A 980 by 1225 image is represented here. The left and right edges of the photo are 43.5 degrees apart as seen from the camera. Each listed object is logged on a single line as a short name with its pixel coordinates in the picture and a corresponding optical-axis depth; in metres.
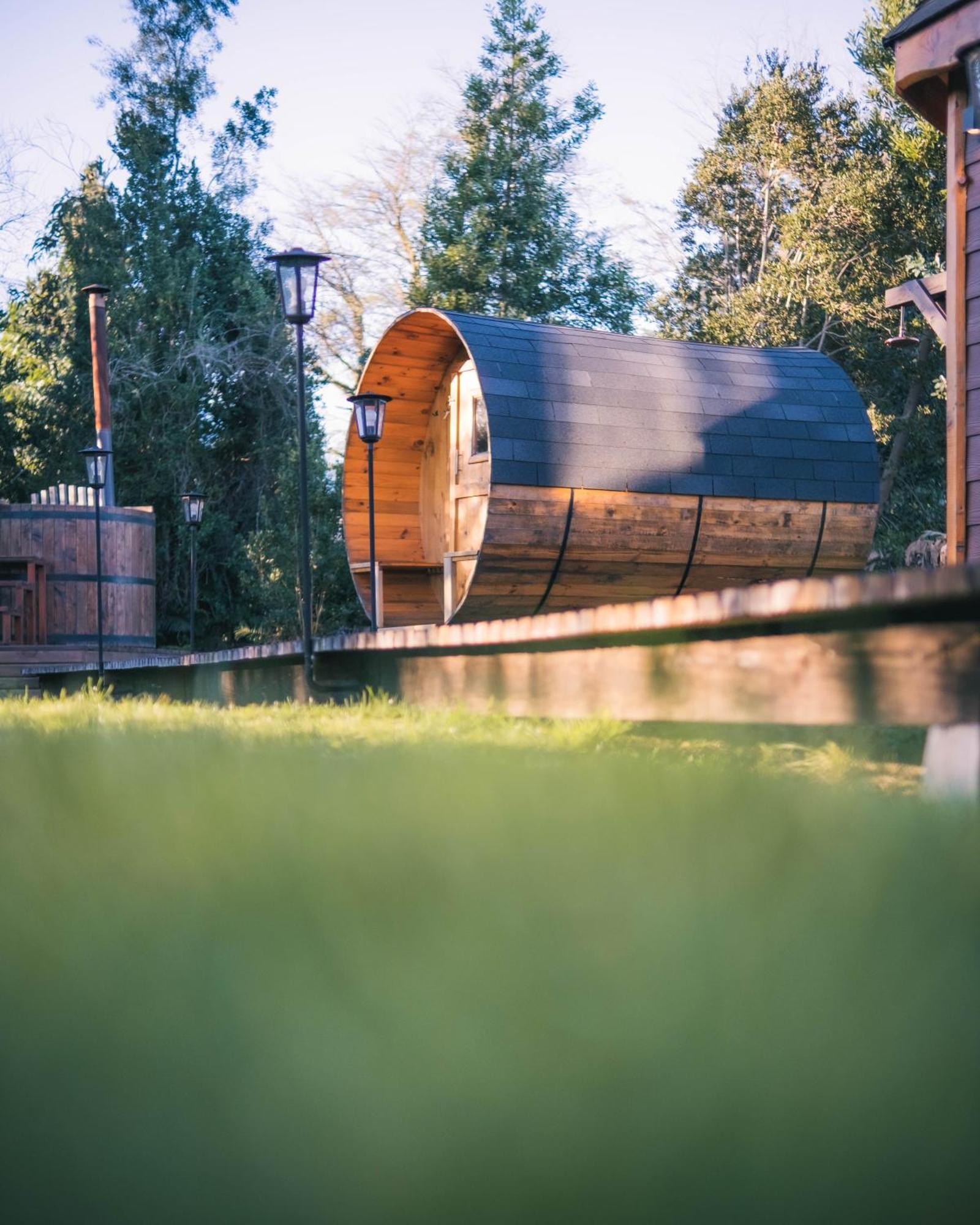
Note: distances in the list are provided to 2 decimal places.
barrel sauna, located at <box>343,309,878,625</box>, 8.74
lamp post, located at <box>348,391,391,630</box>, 9.71
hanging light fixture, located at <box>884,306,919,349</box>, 10.19
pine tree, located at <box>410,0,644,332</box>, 19.19
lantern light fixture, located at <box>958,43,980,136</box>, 6.32
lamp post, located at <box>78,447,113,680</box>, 11.95
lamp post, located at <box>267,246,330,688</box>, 7.17
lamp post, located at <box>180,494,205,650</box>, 16.05
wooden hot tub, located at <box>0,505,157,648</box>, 13.95
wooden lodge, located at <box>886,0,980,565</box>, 6.26
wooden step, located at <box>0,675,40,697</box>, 12.10
